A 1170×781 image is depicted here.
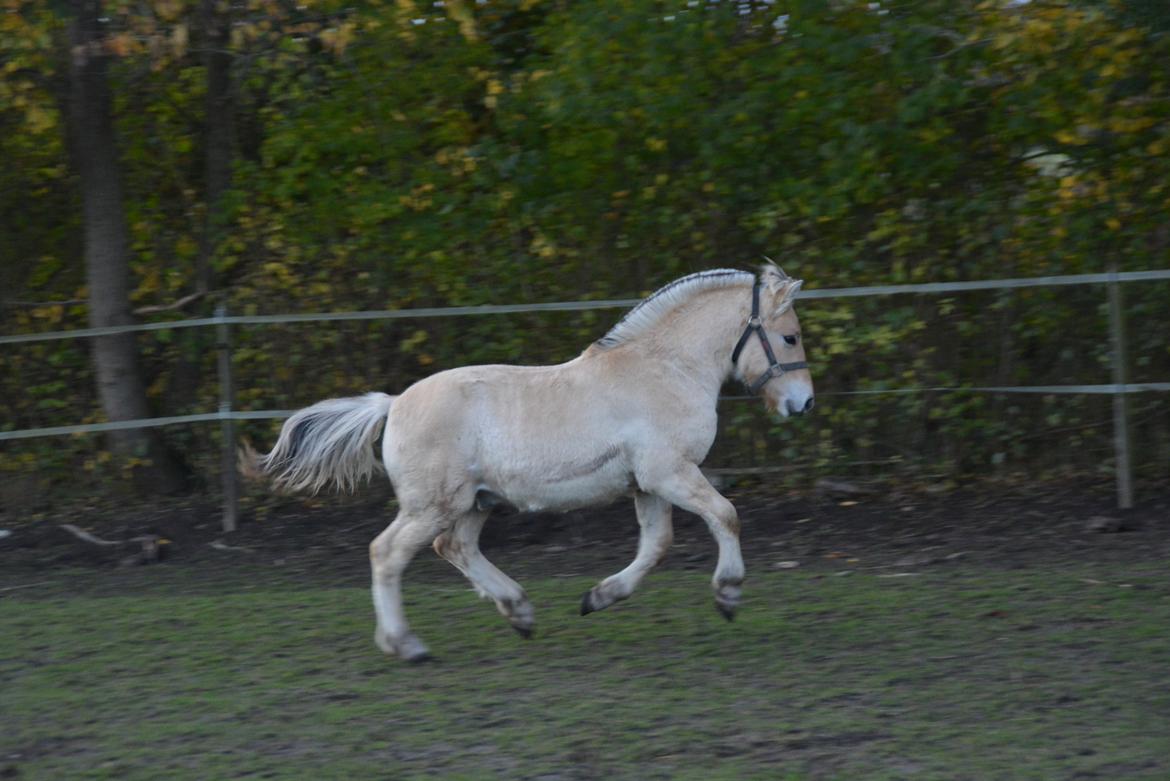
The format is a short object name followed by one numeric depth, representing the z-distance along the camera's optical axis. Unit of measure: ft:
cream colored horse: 37.86
